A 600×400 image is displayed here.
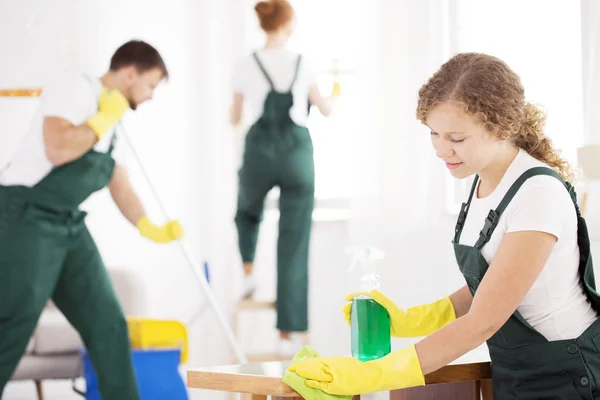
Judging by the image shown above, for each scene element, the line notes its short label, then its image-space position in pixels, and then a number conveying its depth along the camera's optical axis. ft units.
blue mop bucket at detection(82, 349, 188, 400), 14.97
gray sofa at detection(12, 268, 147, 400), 14.52
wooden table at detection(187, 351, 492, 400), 10.94
